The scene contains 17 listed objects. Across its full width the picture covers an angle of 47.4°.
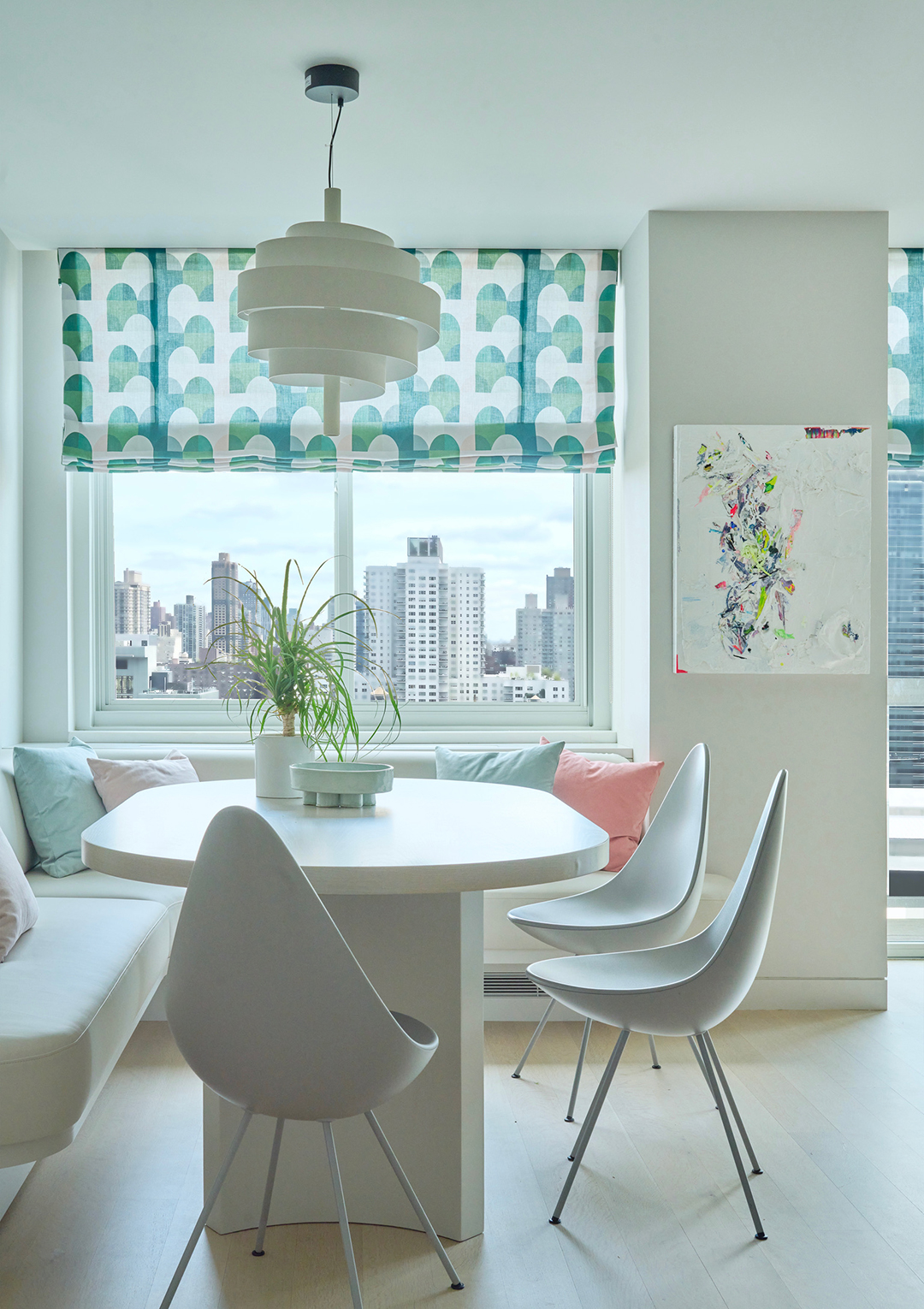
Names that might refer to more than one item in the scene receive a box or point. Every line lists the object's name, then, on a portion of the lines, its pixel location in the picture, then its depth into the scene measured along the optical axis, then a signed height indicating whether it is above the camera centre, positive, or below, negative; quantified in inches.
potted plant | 91.9 -4.7
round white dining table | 79.9 -31.5
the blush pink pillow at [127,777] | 135.0 -17.3
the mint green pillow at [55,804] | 131.0 -20.3
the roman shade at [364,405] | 158.9 +40.2
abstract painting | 143.3 +10.9
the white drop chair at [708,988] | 77.5 -26.2
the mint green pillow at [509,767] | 139.5 -16.7
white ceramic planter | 92.9 -10.7
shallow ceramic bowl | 87.4 -11.8
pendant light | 79.5 +26.3
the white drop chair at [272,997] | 59.8 -20.6
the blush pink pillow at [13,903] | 94.4 -24.1
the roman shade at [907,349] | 157.9 +44.5
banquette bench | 73.3 -29.0
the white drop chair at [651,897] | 99.0 -25.5
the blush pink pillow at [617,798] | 136.9 -20.4
